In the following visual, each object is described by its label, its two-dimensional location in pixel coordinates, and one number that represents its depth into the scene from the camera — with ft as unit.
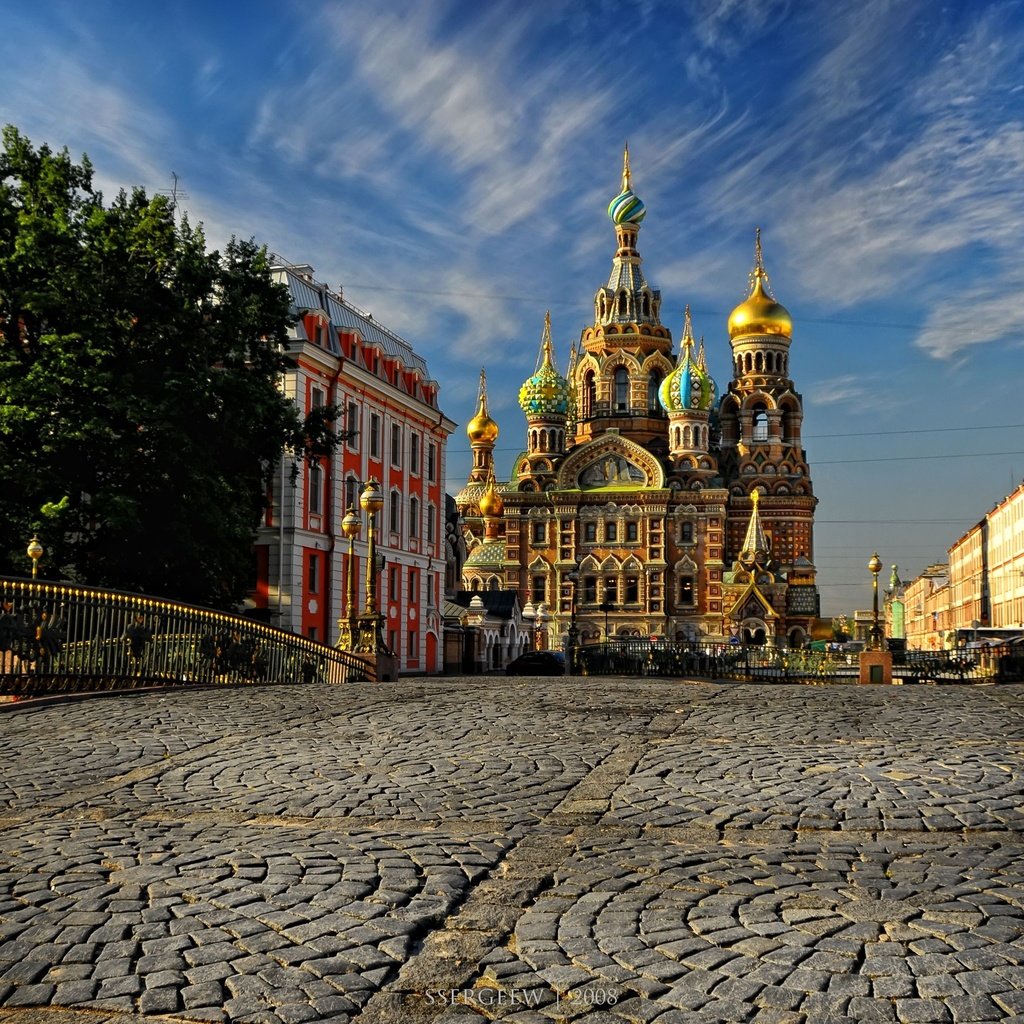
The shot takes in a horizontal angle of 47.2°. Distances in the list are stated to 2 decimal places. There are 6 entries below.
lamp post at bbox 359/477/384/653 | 78.43
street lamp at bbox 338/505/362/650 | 78.18
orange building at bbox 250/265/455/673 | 121.60
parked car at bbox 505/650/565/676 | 145.07
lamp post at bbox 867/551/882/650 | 103.71
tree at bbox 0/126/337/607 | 77.71
